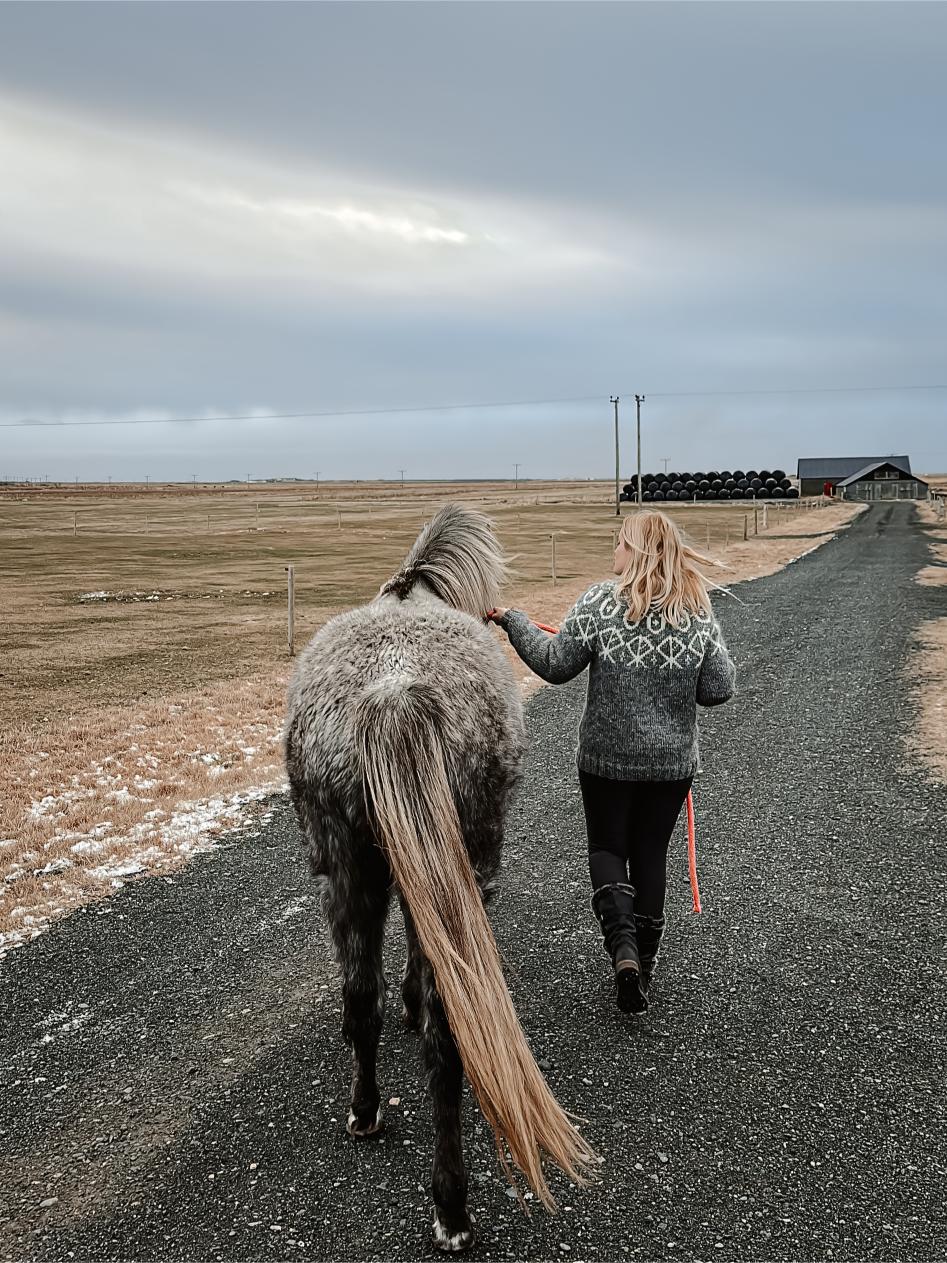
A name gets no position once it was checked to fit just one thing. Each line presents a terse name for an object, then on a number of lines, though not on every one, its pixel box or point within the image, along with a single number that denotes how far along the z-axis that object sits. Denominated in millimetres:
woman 3729
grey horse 2754
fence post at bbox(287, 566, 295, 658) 13445
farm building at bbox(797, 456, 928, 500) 103000
